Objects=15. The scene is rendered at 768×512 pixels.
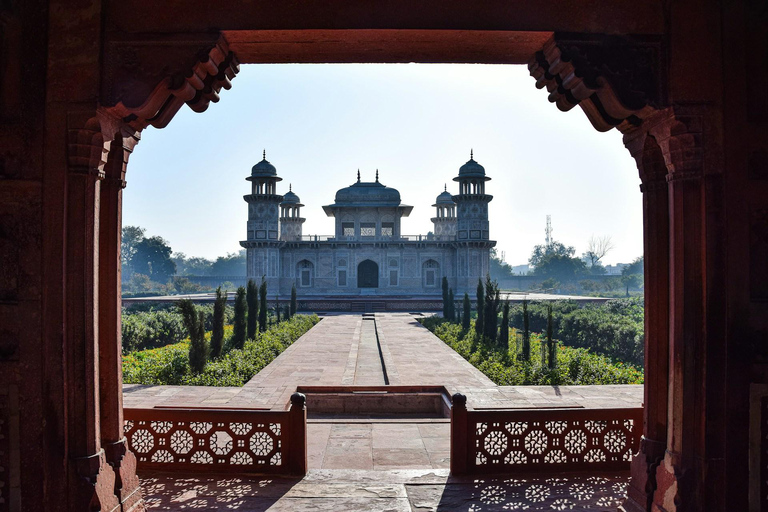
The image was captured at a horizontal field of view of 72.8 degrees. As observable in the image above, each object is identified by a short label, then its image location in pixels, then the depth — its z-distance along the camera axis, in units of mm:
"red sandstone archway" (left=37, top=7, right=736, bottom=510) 2652
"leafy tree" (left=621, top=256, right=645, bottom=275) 67044
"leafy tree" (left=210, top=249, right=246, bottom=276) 87312
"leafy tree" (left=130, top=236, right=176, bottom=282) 69062
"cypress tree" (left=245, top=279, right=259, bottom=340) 14216
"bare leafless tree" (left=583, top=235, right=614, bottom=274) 68756
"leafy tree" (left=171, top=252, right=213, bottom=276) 95875
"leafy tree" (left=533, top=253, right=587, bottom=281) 64625
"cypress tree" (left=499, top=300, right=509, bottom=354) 11879
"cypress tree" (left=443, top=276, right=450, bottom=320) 19625
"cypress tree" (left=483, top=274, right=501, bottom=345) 13383
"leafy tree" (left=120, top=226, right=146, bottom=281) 76750
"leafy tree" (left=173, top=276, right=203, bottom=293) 53219
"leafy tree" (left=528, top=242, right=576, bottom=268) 77938
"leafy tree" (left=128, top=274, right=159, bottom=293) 58688
